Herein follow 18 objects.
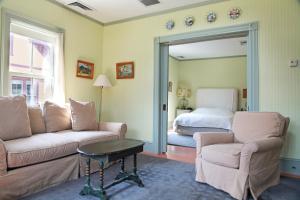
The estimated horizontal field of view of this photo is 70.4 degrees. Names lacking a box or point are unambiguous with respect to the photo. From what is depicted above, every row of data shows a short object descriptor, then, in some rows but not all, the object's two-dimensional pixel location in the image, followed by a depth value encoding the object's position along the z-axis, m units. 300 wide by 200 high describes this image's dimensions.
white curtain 3.83
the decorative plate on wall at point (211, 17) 3.60
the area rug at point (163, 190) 2.26
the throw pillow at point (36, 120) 3.04
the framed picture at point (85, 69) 4.26
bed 5.57
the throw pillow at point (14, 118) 2.57
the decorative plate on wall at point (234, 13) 3.40
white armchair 2.20
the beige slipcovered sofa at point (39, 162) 2.11
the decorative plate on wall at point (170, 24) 4.00
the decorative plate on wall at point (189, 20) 3.80
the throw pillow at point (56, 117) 3.22
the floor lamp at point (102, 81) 4.25
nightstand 7.81
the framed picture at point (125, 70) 4.47
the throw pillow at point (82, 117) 3.43
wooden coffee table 2.15
